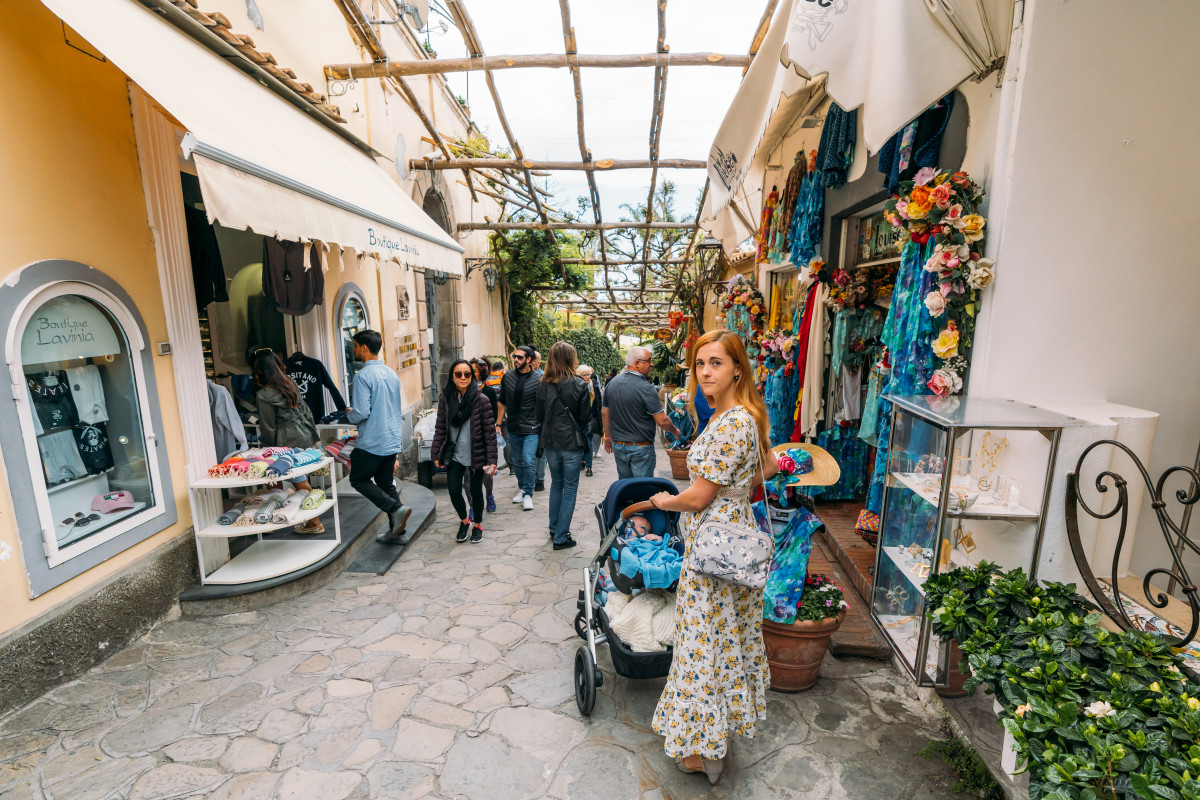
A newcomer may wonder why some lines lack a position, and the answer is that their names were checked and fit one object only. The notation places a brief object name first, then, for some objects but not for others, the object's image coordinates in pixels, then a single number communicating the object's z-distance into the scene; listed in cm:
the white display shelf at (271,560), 404
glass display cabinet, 233
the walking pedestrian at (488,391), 586
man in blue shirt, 466
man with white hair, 482
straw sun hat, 303
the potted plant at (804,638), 289
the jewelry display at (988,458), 261
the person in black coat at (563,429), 494
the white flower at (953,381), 279
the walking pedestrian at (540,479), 692
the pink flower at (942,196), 263
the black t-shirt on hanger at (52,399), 302
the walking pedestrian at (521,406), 568
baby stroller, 269
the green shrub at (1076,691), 139
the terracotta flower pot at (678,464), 701
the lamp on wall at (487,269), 1109
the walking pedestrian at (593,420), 516
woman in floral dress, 222
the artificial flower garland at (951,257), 259
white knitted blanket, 275
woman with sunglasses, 500
